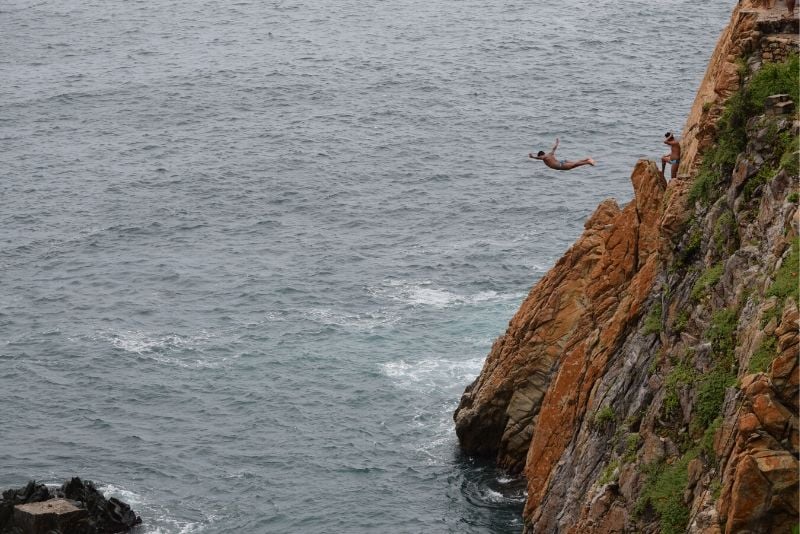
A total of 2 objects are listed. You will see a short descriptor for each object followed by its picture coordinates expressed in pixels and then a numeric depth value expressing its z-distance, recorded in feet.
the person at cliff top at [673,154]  169.47
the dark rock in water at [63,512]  213.05
